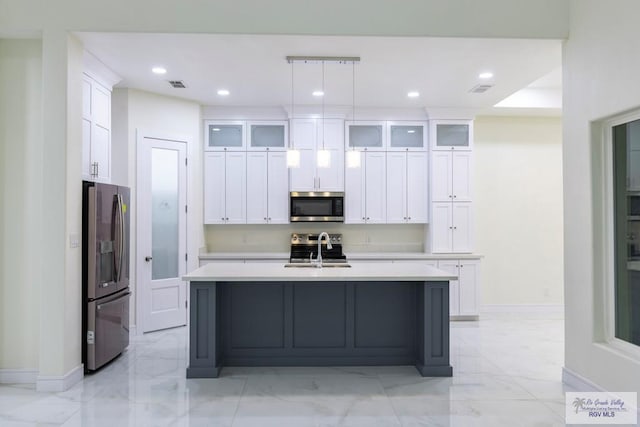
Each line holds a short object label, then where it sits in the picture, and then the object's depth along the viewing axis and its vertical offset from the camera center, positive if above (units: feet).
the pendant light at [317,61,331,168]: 12.85 +1.72
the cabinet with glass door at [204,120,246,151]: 20.01 +3.72
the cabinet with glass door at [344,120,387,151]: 20.24 +3.74
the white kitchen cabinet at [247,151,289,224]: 20.07 +1.37
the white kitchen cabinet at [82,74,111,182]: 13.42 +2.78
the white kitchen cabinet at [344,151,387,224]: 20.26 +1.19
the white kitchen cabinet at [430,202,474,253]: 20.01 -0.46
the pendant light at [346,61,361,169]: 13.32 +1.83
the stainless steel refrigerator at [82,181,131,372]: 12.61 -1.62
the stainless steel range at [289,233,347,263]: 20.03 -1.38
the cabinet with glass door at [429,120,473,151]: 20.07 +3.71
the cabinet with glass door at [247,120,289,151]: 20.10 +3.73
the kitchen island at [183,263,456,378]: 13.32 -3.14
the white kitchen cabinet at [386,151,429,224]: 20.30 +1.41
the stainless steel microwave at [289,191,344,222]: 19.93 +0.50
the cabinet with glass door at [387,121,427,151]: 20.34 +3.75
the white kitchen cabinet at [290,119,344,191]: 19.92 +2.94
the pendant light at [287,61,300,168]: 12.76 +1.71
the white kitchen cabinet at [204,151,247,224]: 19.98 +1.37
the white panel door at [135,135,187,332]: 17.25 -0.64
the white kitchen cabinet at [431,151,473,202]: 19.98 +1.79
